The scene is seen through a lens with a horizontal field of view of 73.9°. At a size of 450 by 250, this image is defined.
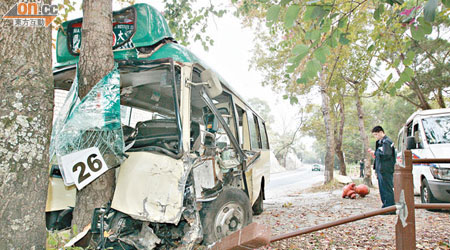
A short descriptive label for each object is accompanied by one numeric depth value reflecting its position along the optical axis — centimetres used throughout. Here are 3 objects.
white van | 598
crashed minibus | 278
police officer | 605
